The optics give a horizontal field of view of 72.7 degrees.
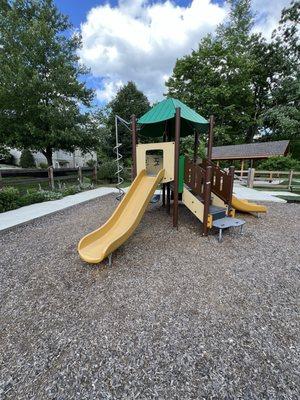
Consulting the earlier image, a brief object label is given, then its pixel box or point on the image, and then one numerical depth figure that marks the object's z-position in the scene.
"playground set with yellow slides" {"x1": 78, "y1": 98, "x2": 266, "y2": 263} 3.84
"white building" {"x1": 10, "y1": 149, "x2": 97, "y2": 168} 25.94
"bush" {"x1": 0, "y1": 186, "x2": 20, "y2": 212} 6.57
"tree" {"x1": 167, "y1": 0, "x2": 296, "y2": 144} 20.97
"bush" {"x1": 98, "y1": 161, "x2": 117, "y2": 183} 14.28
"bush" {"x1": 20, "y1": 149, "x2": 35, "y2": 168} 23.69
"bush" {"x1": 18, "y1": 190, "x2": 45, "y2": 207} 7.28
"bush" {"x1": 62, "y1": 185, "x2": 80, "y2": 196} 9.67
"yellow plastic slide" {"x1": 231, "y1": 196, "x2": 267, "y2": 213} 6.01
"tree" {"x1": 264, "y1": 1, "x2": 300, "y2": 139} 19.86
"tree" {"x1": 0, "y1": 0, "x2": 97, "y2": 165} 10.27
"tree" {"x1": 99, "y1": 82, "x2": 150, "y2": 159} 20.31
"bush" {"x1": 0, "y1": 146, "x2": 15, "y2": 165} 11.95
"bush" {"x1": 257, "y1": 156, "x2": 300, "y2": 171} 15.79
